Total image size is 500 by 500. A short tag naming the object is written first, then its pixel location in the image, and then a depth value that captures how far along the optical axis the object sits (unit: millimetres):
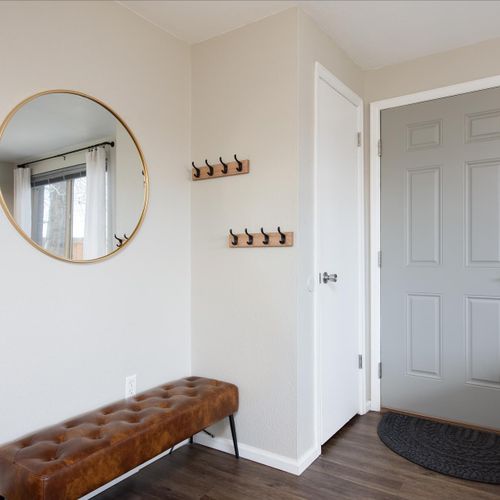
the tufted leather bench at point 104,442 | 1454
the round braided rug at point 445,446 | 2180
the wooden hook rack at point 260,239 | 2221
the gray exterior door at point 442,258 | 2637
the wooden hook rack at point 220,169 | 2379
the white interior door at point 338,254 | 2447
